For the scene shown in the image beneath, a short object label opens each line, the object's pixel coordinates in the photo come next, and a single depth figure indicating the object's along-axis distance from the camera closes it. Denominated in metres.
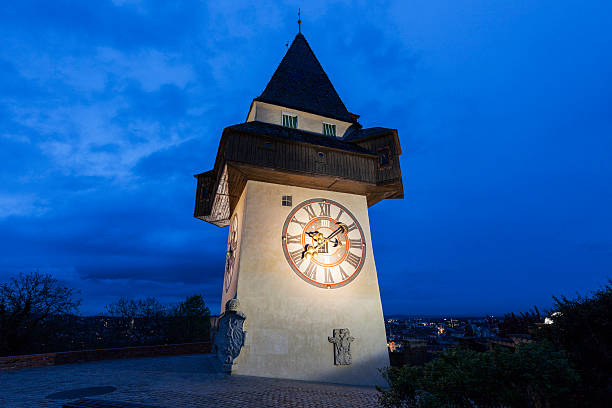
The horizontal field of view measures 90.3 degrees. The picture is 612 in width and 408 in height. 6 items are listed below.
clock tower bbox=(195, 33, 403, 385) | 9.55
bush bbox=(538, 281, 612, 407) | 4.74
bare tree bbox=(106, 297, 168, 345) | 19.06
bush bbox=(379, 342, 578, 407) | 3.97
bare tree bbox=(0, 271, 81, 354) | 14.88
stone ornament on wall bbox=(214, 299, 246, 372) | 8.77
